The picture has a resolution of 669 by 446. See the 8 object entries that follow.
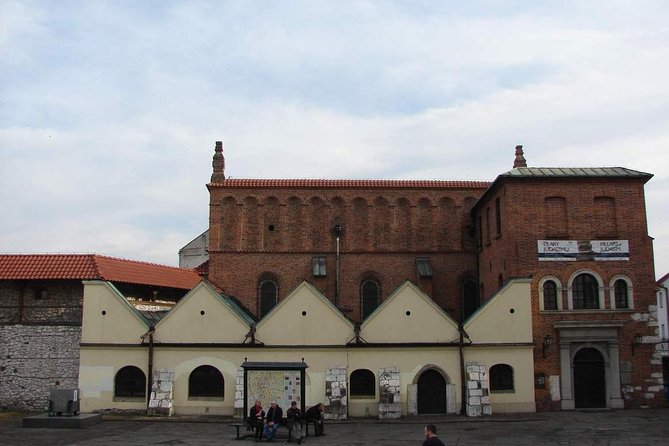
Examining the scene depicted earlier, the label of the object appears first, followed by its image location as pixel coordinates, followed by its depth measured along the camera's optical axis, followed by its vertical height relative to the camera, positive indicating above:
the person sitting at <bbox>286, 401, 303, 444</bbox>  23.85 -2.88
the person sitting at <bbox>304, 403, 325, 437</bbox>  24.70 -2.83
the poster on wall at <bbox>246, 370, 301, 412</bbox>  26.47 -1.90
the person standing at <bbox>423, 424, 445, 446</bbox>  13.89 -2.02
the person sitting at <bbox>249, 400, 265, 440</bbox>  23.97 -2.79
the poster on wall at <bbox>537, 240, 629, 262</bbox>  31.12 +3.98
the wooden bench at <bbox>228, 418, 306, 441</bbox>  24.06 -3.22
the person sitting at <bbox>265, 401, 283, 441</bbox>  23.98 -2.86
